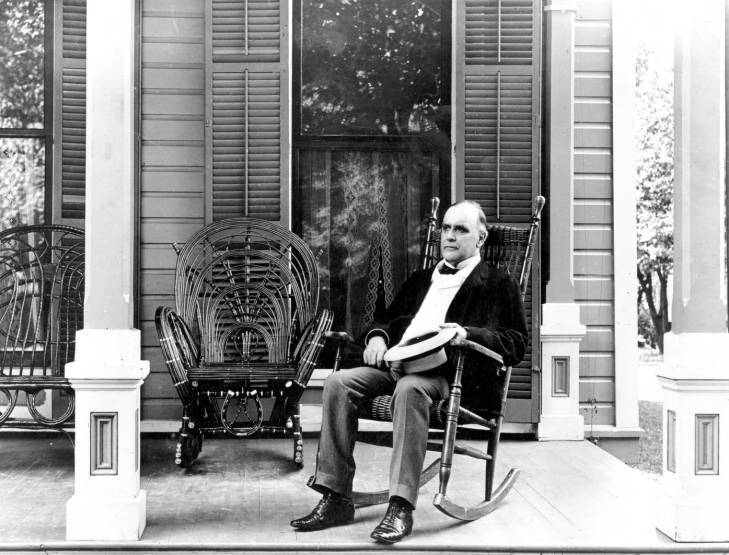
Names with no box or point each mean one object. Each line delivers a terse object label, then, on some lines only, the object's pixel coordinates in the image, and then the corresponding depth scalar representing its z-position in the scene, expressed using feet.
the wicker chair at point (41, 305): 12.57
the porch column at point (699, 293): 9.77
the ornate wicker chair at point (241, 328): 12.63
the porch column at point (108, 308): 9.54
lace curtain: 15.99
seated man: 9.70
